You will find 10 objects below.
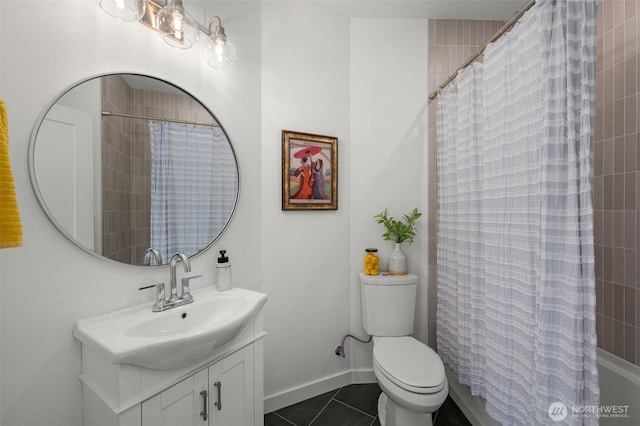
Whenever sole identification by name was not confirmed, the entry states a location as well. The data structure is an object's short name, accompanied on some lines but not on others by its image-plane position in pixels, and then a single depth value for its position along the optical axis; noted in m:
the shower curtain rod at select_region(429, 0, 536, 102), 1.13
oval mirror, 1.10
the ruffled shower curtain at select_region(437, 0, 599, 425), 0.97
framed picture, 1.84
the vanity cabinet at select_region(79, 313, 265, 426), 0.94
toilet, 1.33
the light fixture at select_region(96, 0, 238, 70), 1.15
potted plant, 1.93
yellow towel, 0.80
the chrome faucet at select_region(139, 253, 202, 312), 1.25
